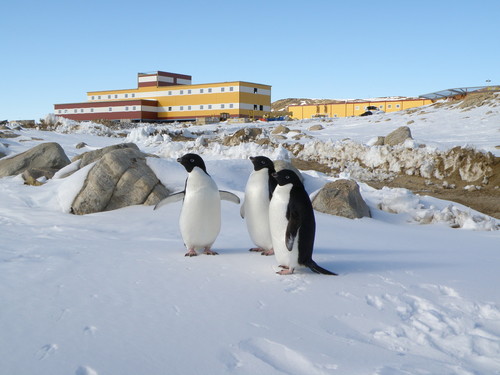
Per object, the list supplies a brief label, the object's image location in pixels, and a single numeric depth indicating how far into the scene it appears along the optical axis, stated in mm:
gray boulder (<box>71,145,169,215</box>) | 7379
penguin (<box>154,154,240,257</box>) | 4434
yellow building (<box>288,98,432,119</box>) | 42906
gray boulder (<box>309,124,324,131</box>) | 21562
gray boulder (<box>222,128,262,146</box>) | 17266
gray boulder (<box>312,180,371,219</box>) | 7270
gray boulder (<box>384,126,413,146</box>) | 14164
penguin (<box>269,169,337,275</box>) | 3631
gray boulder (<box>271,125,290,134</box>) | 19641
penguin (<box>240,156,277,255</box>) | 4273
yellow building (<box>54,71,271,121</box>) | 46094
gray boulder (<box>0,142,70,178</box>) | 10609
